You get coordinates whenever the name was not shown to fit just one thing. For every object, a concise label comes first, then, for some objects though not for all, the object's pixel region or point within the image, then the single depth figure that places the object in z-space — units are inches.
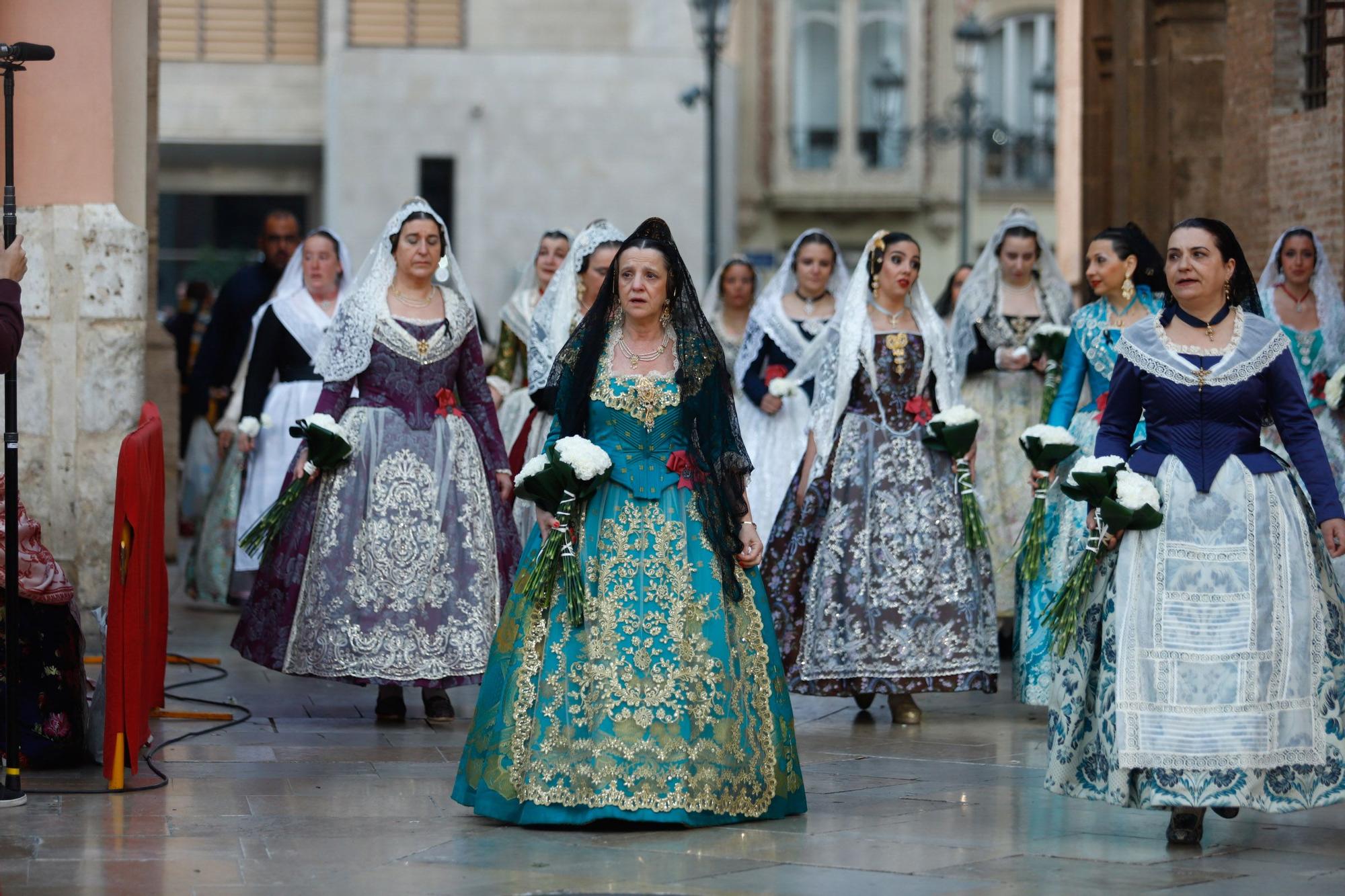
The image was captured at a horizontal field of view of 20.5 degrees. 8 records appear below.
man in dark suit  867.3
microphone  466.1
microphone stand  459.9
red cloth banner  469.2
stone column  669.9
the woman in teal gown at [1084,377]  616.4
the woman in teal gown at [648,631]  439.1
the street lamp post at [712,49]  1536.8
